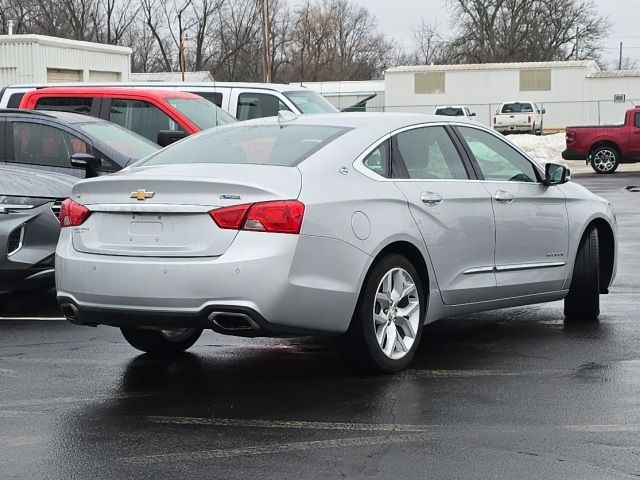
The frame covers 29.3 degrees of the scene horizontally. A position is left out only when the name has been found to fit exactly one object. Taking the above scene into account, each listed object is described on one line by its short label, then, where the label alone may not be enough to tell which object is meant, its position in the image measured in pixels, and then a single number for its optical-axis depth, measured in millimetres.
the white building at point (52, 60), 39094
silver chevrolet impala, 6242
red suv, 15180
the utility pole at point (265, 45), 45344
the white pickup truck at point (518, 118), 57250
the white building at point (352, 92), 69875
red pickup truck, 32875
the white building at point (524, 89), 61375
